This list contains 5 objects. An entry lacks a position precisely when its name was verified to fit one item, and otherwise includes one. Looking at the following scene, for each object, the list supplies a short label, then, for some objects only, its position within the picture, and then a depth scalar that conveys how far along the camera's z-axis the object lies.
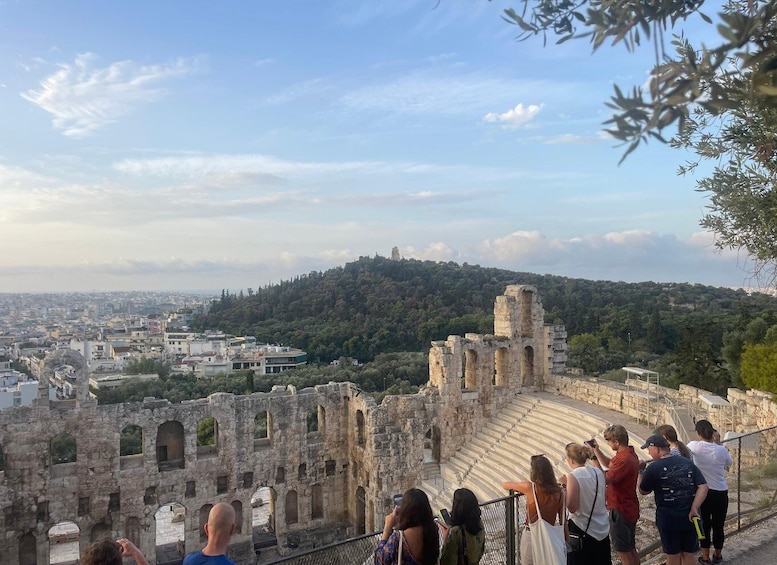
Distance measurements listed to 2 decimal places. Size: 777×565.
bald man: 4.39
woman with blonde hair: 5.45
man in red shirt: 5.90
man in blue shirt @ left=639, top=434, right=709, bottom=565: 5.80
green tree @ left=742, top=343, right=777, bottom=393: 21.53
